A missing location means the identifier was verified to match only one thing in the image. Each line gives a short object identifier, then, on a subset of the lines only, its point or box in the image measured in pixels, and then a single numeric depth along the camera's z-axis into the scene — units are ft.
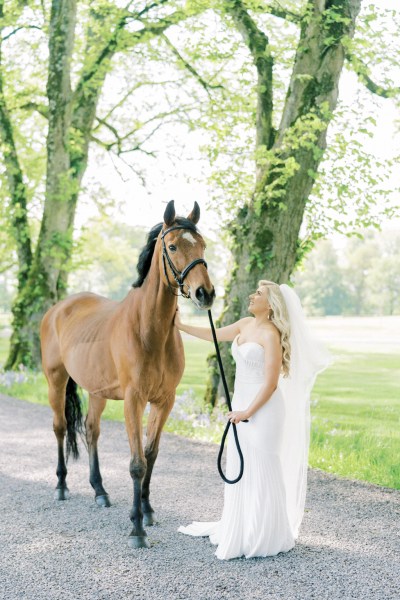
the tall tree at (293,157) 31.91
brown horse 15.51
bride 15.69
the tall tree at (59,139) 46.19
